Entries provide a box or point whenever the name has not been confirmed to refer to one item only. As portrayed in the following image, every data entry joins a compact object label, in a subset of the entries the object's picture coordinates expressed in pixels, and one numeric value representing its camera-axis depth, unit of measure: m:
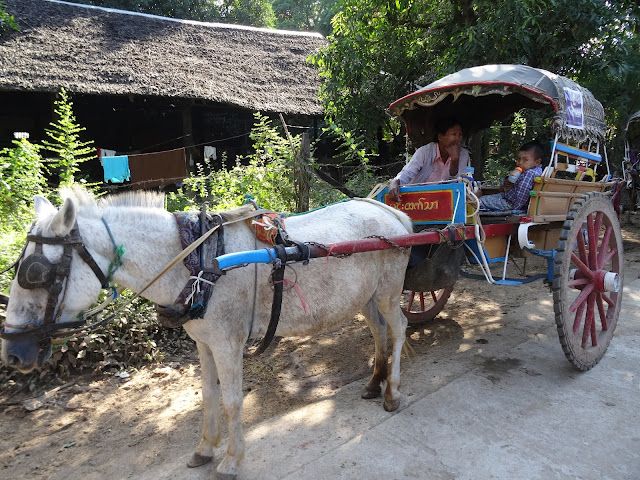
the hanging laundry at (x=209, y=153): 12.22
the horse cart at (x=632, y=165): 9.81
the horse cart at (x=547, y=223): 3.21
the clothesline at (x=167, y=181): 9.56
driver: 4.06
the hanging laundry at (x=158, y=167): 9.60
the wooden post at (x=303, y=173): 5.34
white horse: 1.93
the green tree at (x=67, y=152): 5.59
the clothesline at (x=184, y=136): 11.13
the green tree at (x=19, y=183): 4.50
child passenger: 3.61
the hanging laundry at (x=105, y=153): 10.10
